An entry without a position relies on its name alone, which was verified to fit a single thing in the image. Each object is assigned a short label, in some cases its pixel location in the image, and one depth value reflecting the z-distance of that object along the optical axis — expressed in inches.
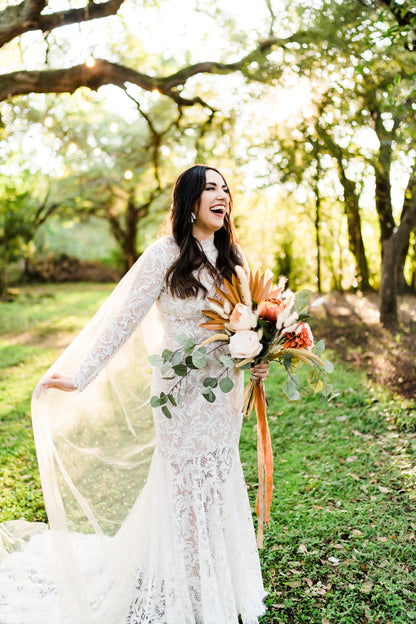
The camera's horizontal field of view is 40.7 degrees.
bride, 109.3
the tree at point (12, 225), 646.5
